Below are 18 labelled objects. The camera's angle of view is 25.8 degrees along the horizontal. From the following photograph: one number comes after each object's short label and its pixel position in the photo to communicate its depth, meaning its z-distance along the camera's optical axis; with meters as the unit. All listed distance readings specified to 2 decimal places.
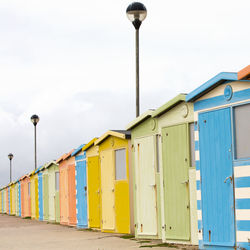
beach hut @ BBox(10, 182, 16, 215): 37.78
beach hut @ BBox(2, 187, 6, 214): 43.86
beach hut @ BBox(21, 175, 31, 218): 31.18
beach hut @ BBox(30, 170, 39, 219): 28.25
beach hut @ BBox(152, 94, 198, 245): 11.22
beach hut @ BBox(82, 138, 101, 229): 17.03
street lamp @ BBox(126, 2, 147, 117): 14.41
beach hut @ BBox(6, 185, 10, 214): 41.25
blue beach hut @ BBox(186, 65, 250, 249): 9.26
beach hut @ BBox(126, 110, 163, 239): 12.70
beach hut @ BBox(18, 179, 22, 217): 34.33
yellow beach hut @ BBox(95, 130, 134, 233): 14.69
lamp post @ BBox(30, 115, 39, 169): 30.07
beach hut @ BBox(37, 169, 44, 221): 26.81
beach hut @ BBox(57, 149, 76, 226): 20.31
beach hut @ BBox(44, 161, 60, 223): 23.44
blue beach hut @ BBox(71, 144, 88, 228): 18.46
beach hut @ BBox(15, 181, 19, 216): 35.94
